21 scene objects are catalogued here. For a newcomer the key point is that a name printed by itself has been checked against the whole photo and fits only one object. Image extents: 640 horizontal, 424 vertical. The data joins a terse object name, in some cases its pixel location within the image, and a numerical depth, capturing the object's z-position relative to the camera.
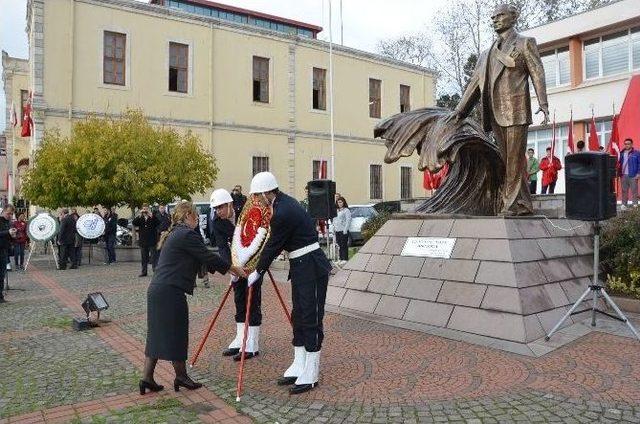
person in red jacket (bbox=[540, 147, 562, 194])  16.22
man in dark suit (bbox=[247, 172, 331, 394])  5.13
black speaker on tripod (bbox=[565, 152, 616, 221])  6.63
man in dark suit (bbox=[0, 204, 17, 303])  11.22
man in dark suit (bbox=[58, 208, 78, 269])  17.17
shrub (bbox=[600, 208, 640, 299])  8.39
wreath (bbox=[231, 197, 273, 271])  5.66
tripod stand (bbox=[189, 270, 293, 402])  4.93
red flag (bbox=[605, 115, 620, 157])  16.03
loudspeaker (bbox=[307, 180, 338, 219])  14.12
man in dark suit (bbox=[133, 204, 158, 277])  14.66
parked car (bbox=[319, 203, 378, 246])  20.22
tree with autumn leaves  18.77
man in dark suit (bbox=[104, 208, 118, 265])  18.52
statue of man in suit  8.05
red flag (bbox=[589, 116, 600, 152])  17.30
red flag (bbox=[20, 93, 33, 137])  24.79
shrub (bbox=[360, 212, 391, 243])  15.64
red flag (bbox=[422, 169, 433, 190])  18.62
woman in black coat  5.07
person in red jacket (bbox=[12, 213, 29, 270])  17.12
